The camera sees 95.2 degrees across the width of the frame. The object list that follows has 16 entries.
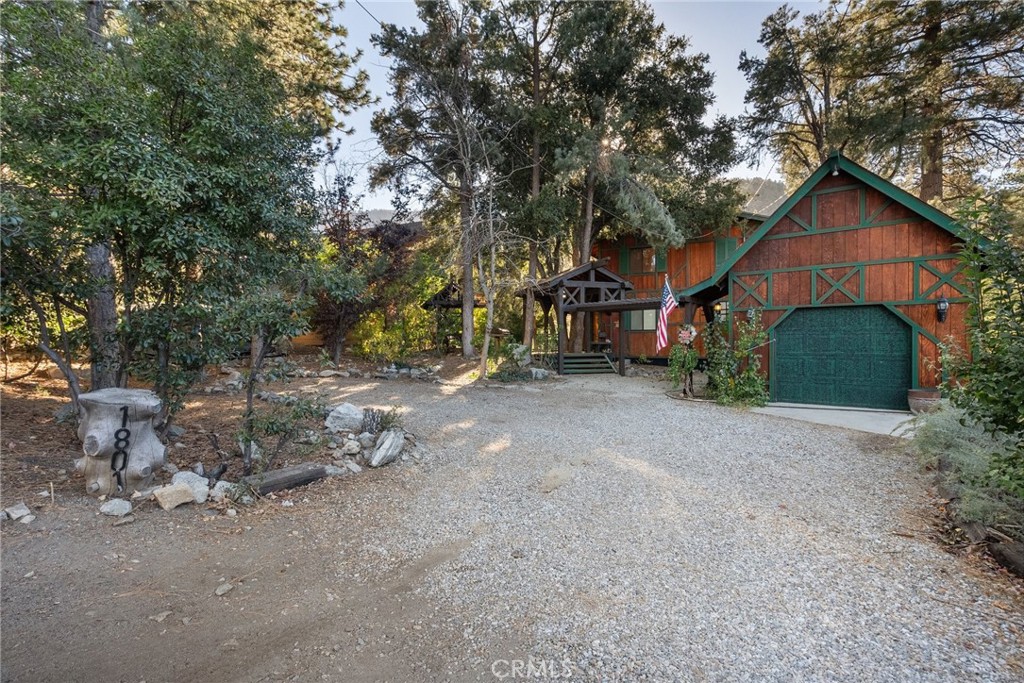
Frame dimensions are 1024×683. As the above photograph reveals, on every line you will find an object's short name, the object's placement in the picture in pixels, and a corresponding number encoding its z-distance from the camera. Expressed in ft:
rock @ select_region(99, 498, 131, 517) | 11.82
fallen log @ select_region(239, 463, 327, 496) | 13.68
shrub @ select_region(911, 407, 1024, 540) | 10.71
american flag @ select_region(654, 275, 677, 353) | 34.04
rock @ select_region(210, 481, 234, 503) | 13.04
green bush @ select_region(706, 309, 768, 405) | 30.71
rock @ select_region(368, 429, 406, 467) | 16.84
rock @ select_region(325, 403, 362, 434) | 19.74
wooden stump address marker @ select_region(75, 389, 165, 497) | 12.59
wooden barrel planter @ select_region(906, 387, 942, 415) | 25.67
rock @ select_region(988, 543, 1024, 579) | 9.64
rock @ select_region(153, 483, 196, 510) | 12.32
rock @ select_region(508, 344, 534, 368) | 43.73
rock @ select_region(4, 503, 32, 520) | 11.30
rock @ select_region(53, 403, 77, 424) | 17.98
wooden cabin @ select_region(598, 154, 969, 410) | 26.94
